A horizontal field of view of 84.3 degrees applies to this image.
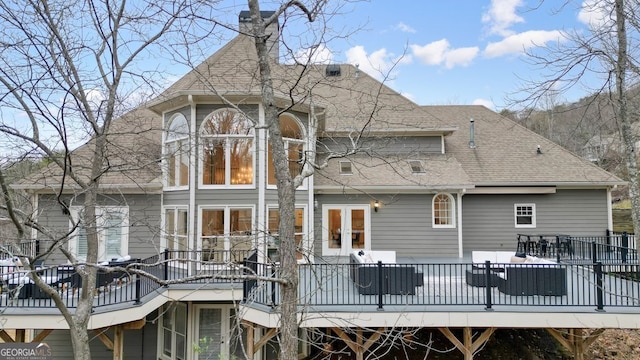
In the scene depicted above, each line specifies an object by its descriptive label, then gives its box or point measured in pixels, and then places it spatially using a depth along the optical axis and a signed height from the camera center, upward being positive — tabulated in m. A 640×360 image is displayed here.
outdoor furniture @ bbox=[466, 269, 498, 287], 7.74 -1.70
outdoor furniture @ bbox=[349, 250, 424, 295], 7.42 -1.63
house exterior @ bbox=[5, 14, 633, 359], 9.20 +0.14
